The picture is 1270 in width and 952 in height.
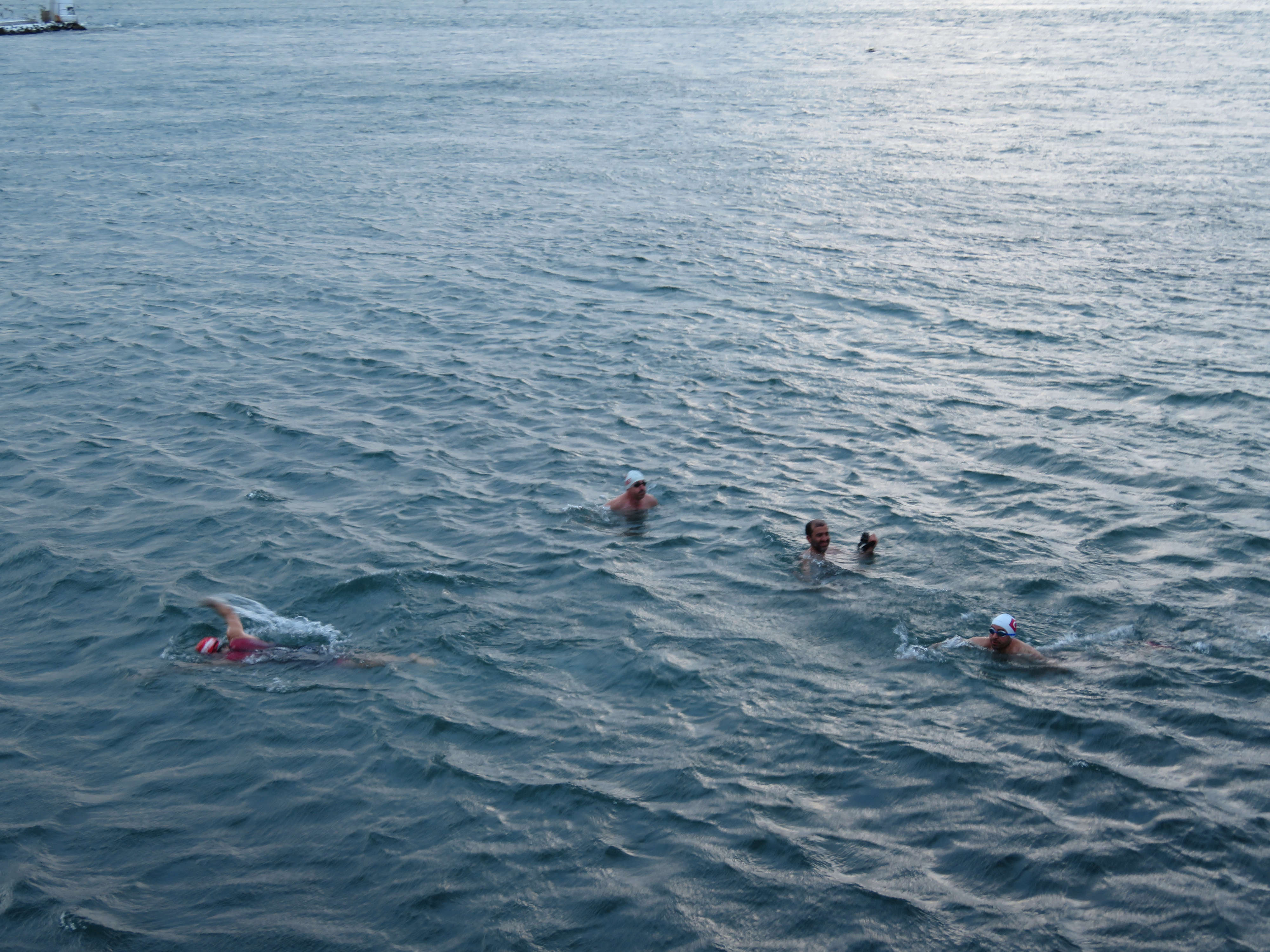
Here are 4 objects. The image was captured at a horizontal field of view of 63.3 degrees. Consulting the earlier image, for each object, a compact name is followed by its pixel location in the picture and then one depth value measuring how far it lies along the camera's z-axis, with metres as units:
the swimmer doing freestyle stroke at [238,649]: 12.96
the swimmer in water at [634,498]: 15.83
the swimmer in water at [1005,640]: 12.40
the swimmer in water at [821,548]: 14.36
